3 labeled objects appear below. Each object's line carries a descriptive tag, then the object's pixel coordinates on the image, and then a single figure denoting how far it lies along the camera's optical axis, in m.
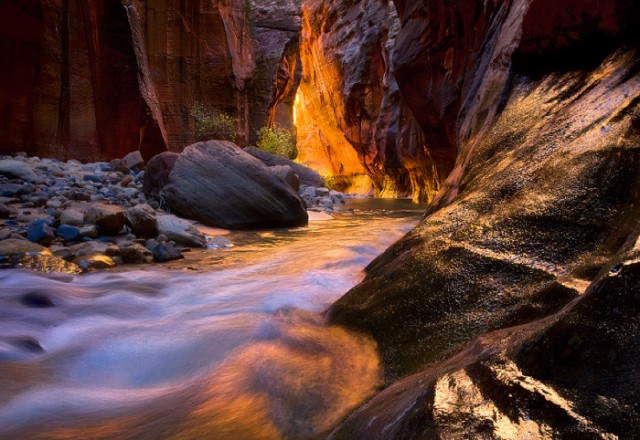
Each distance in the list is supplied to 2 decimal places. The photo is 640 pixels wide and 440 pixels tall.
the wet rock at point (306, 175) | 15.15
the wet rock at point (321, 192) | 14.43
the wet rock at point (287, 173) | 9.52
